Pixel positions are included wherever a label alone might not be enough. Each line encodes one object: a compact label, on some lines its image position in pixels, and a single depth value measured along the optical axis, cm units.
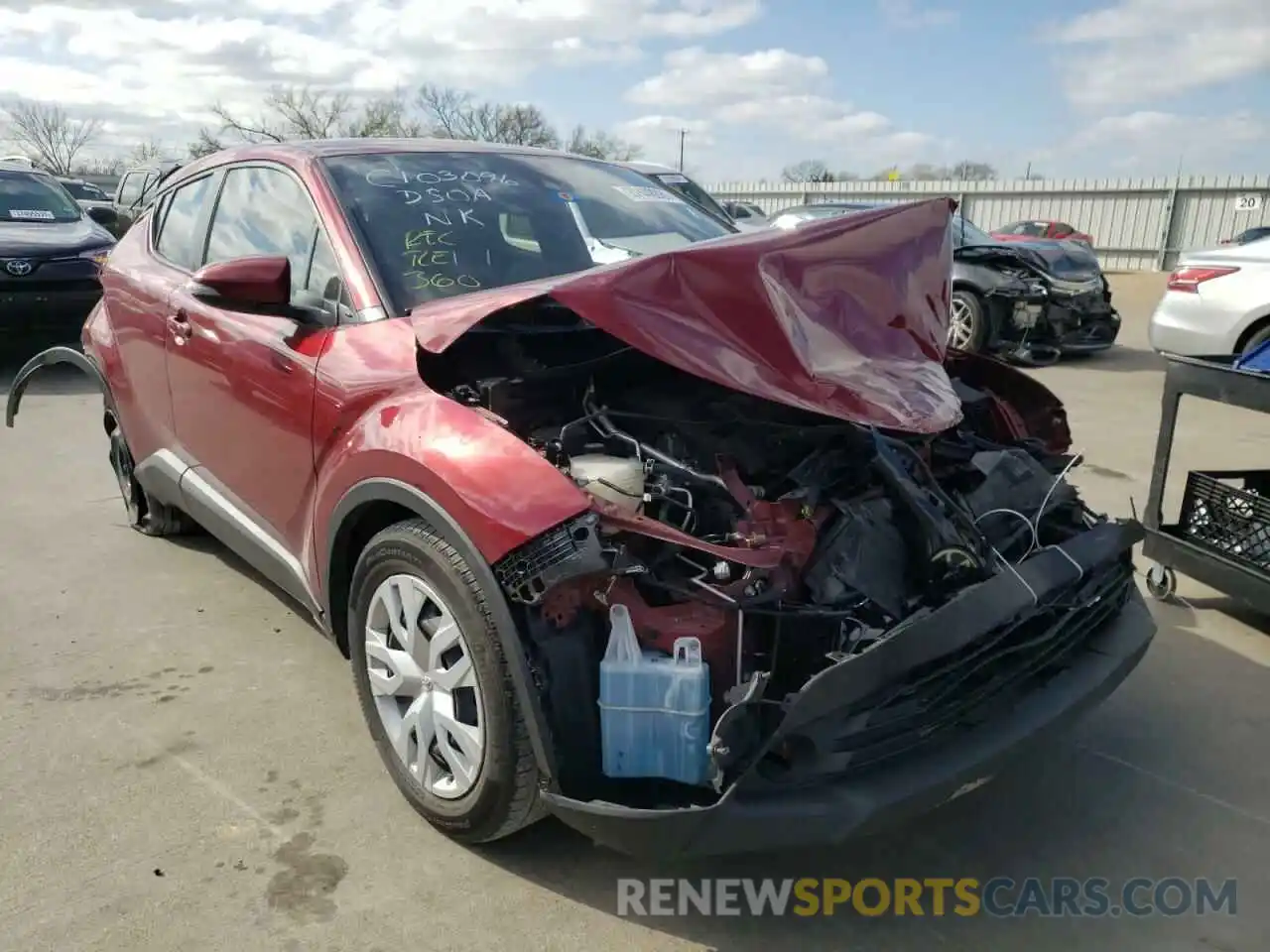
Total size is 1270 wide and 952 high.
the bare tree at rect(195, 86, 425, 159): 3659
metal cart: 369
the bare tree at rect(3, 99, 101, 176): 6276
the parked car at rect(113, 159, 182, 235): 1795
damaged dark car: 968
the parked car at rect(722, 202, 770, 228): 2064
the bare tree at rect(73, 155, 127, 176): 6202
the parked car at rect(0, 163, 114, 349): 867
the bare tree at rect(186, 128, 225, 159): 3456
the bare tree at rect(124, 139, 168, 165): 4799
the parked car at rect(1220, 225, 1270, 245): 2165
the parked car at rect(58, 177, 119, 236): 1034
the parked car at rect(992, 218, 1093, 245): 2398
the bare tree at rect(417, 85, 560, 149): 4351
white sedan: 709
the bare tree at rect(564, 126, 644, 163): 4150
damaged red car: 211
